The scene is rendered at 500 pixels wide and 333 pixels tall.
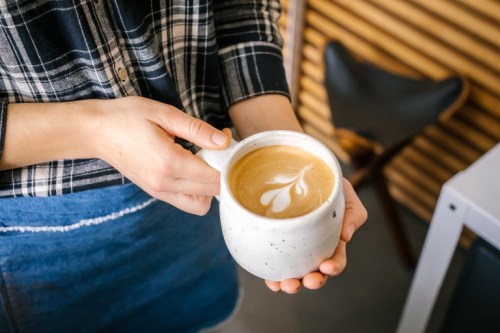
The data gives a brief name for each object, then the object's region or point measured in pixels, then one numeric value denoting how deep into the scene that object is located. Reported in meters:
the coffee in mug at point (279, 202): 0.76
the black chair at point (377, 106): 2.10
